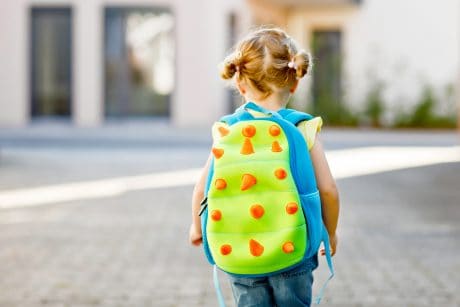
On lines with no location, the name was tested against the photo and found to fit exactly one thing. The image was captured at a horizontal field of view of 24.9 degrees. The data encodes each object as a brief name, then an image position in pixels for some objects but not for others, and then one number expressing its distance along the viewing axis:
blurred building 25.53
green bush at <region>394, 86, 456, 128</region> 24.66
